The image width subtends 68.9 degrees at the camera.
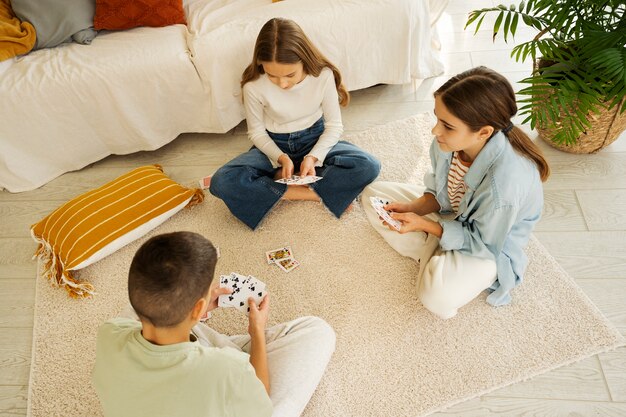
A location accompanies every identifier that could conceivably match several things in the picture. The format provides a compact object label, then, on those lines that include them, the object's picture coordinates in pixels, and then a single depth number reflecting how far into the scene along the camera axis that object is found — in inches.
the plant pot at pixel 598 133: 86.0
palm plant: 71.9
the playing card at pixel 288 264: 83.4
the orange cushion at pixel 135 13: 102.2
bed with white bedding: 95.5
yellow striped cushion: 82.7
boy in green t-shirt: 43.1
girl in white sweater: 86.5
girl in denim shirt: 60.6
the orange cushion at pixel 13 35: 94.8
